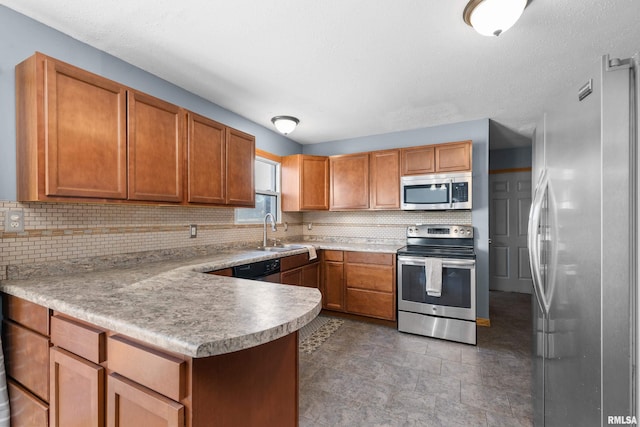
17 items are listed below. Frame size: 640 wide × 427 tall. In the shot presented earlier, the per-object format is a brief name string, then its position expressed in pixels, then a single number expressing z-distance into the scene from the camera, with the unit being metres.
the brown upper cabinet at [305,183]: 4.00
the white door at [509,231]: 4.84
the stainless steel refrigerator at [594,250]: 0.82
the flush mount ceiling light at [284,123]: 3.23
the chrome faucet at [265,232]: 3.50
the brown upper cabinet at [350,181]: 3.85
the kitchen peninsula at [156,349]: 0.83
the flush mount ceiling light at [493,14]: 1.47
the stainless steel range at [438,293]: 2.90
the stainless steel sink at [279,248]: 3.29
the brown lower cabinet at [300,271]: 3.00
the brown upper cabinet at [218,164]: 2.29
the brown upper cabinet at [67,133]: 1.48
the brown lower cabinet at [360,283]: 3.33
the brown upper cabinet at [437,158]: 3.27
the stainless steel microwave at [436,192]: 3.24
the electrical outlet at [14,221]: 1.59
